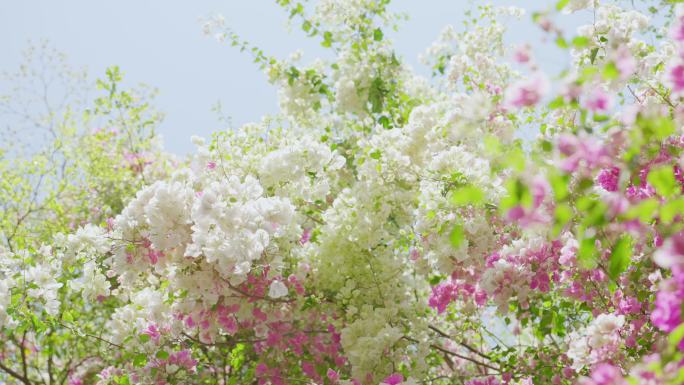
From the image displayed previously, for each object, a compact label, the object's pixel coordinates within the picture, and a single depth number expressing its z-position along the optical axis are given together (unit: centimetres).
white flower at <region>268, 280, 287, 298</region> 299
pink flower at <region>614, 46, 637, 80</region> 132
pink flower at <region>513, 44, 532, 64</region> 157
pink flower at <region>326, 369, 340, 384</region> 338
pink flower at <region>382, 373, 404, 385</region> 297
